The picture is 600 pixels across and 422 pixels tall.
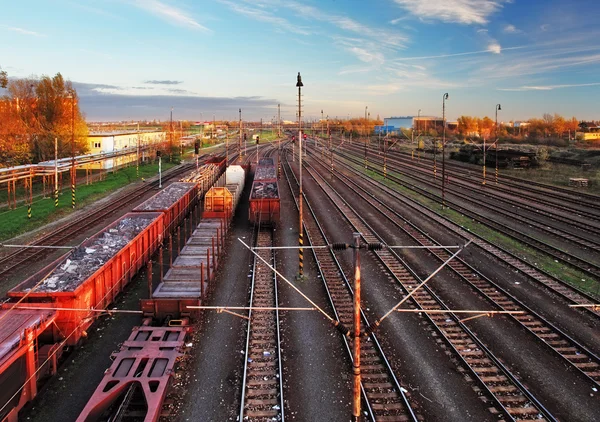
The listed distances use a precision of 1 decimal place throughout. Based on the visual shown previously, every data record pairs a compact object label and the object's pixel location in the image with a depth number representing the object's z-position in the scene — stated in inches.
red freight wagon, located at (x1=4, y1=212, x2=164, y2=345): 502.0
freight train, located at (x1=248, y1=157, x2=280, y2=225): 1138.0
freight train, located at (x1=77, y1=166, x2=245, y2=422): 393.4
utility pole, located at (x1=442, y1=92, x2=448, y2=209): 1291.8
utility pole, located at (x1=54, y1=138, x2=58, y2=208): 1387.4
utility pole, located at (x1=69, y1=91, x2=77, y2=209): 1414.9
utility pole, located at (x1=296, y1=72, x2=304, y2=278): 786.2
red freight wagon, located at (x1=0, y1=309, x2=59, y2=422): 384.5
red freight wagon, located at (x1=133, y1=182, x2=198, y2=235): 1000.2
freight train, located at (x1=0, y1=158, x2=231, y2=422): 403.9
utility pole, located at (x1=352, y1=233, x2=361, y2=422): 309.3
